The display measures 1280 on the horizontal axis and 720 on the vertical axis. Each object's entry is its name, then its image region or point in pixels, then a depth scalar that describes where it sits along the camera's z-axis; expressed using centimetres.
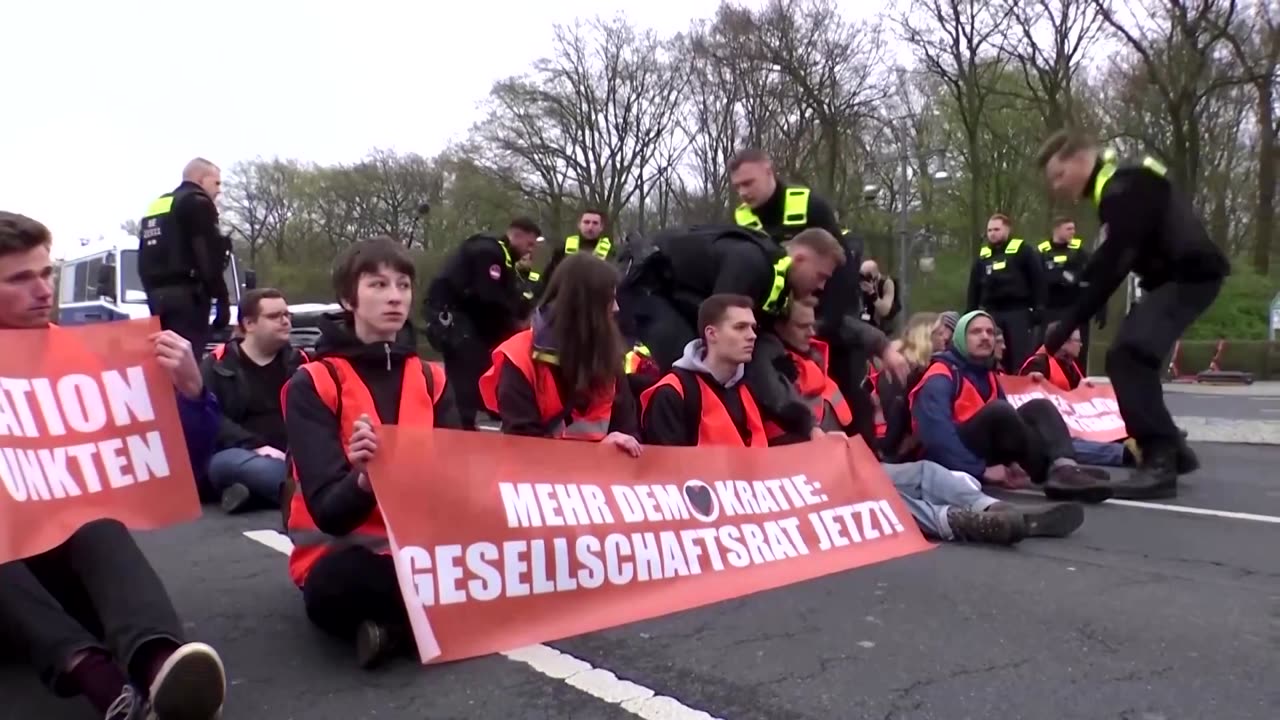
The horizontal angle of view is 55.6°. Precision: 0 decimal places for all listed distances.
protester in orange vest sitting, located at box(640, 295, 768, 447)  470
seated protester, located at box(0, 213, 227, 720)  265
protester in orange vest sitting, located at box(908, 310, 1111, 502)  603
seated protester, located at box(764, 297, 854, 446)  543
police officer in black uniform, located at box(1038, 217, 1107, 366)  1115
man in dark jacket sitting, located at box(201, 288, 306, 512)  640
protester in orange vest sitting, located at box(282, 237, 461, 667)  331
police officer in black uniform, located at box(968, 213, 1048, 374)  1050
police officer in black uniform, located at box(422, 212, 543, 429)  844
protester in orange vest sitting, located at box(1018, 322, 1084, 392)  883
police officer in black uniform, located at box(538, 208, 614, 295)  1031
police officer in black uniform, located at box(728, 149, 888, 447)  616
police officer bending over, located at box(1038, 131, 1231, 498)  618
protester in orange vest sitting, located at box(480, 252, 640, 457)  425
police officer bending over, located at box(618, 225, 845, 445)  508
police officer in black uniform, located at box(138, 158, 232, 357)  771
